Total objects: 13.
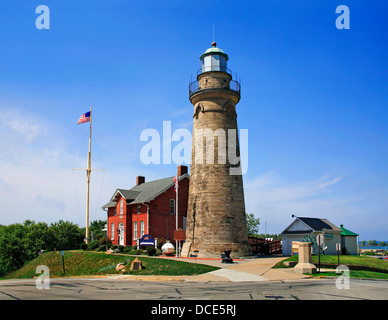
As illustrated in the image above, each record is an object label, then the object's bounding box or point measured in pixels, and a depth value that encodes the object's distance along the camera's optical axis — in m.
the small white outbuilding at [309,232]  36.84
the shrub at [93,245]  43.41
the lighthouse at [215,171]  32.09
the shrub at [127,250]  37.13
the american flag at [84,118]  42.72
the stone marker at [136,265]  23.88
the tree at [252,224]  59.56
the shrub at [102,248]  40.78
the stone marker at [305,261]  21.53
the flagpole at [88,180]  43.69
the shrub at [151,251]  33.54
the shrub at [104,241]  43.25
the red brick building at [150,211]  40.09
